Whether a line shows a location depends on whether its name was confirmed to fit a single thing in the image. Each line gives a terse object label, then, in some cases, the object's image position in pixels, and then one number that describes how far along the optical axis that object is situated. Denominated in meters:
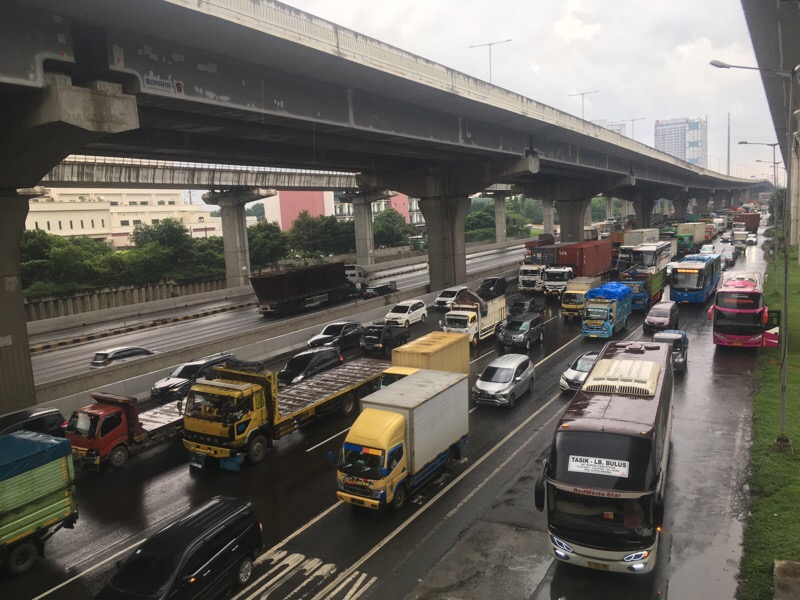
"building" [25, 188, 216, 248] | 89.81
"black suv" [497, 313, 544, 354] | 29.87
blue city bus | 39.31
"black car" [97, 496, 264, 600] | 10.06
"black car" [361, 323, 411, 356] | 30.20
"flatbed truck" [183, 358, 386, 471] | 16.70
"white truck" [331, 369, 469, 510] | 13.68
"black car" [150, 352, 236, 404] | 24.20
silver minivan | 21.58
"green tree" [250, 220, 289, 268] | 71.12
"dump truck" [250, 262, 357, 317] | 43.69
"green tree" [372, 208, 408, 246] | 98.75
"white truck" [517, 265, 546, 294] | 48.50
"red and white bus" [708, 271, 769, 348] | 27.30
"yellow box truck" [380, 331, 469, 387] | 20.42
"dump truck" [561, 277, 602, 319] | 37.16
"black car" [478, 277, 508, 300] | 46.00
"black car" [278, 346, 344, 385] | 24.02
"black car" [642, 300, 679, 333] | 30.55
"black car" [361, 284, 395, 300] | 52.25
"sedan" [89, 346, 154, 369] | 29.16
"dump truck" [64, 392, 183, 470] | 17.34
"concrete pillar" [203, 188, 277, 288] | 57.44
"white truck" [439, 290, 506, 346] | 31.25
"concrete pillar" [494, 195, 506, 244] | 105.10
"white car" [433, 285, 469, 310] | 42.25
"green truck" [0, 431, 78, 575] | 12.36
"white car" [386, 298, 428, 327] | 37.31
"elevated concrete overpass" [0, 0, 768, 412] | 16.61
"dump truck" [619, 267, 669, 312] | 37.88
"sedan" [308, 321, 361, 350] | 31.55
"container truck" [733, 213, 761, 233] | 98.61
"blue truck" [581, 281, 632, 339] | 31.14
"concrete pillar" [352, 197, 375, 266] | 74.56
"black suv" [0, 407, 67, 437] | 18.31
